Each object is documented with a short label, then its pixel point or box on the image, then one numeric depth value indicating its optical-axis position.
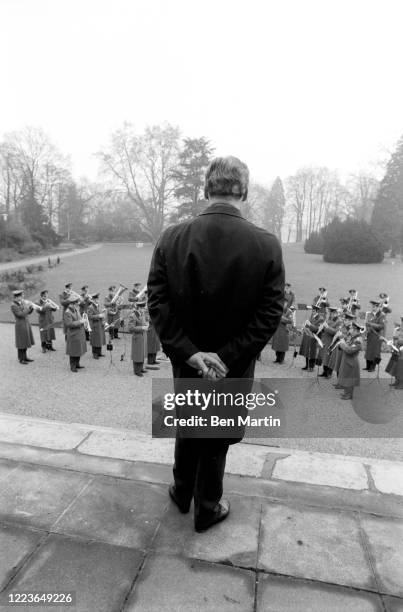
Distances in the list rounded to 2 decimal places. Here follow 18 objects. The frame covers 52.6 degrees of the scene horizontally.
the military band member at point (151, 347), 8.45
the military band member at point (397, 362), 6.84
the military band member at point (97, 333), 8.91
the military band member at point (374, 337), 8.16
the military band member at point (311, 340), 7.95
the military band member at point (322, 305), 8.31
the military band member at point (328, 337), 7.50
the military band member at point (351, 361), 6.27
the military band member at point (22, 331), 8.38
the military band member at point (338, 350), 6.84
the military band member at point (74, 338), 7.85
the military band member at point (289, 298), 10.20
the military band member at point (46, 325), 9.36
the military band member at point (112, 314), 10.70
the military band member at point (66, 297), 8.71
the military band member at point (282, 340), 8.62
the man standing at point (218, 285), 2.17
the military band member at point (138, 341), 7.55
